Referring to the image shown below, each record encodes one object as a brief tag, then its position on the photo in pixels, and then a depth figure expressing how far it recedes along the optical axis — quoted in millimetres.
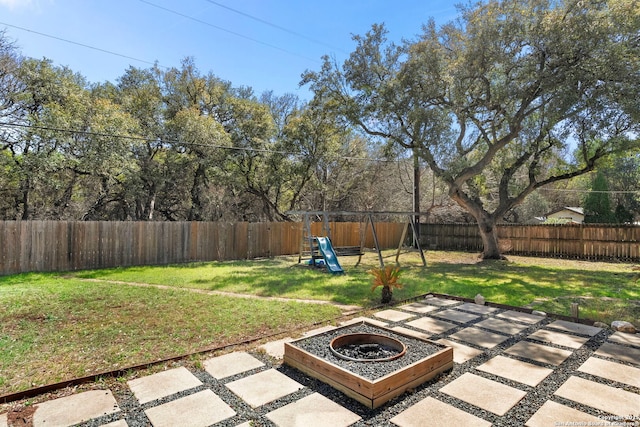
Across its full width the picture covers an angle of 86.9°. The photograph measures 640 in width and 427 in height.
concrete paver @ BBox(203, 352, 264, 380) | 2832
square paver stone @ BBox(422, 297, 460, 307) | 5223
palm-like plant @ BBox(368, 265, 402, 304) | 5176
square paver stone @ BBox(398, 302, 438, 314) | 4843
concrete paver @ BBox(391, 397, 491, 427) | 2131
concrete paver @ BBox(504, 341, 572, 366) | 3100
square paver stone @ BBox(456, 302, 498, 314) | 4789
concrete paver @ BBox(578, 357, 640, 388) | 2692
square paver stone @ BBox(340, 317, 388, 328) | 4148
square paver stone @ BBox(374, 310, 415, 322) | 4391
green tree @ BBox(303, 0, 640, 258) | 7691
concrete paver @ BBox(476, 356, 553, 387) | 2710
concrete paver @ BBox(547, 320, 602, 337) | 3856
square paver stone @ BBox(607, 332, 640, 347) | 3506
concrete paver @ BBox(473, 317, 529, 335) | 3947
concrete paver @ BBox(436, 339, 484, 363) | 3138
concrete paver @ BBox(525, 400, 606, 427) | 2121
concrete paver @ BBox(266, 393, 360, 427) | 2125
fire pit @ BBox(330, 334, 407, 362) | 2945
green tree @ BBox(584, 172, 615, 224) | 16828
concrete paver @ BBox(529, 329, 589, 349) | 3482
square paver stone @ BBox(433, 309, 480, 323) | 4398
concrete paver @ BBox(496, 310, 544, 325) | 4345
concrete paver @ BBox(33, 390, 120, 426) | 2115
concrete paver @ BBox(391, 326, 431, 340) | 3752
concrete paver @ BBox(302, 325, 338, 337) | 3754
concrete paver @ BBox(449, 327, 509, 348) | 3529
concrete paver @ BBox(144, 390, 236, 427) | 2113
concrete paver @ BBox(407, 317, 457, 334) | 3949
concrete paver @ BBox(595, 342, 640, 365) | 3094
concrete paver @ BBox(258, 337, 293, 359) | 3221
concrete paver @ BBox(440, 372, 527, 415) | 2340
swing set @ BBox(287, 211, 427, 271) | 9219
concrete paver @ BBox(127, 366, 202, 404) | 2443
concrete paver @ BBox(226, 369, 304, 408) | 2426
